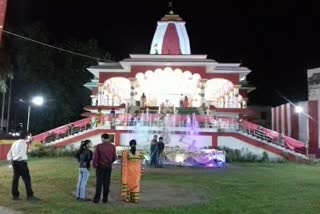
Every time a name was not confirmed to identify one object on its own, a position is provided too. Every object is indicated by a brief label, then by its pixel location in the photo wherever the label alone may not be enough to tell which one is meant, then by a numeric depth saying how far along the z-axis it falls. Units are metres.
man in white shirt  7.07
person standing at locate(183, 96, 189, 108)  23.17
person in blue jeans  7.05
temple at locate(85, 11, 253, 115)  21.53
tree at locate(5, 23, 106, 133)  27.95
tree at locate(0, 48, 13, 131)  18.05
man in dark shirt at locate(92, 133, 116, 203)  6.72
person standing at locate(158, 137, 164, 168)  13.45
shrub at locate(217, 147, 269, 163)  16.48
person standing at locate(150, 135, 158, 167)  13.37
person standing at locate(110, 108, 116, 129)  17.74
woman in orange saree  6.93
